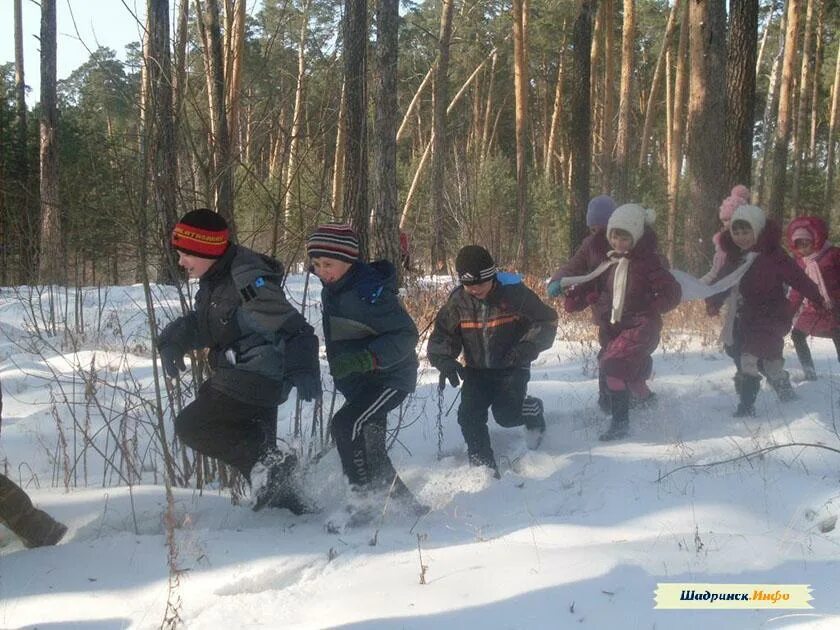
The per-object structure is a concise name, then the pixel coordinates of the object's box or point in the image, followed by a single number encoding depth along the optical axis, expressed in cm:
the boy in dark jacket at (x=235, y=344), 351
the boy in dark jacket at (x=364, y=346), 383
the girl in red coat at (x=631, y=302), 504
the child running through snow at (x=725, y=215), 565
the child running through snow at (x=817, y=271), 574
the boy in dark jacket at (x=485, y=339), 453
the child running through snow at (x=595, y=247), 560
